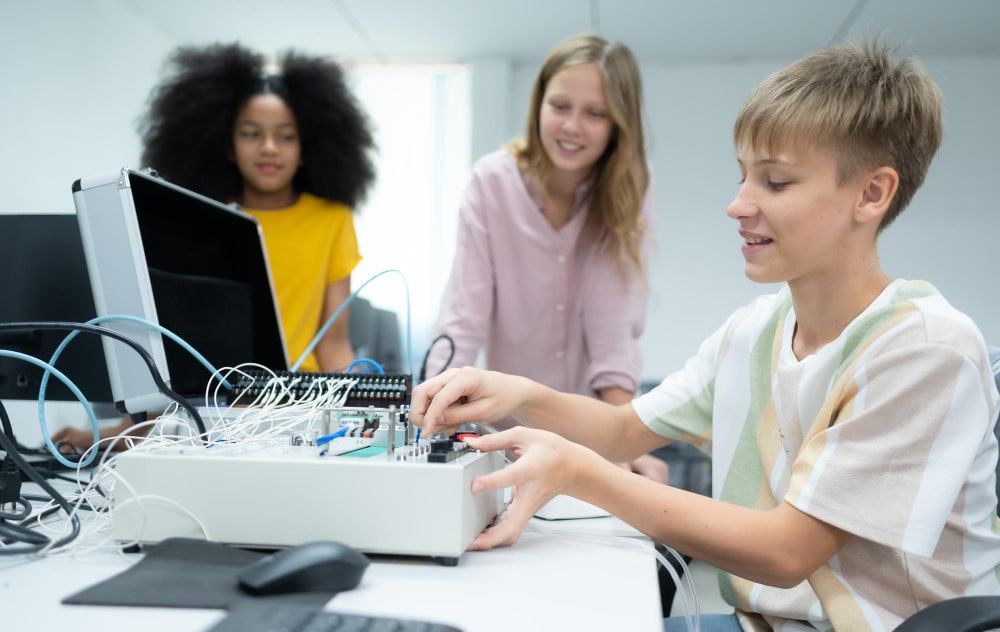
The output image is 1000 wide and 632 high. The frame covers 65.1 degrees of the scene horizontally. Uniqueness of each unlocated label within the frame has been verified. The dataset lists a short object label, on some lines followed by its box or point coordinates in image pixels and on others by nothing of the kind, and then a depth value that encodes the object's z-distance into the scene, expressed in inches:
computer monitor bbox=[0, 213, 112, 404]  46.9
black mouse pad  21.0
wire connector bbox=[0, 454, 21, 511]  31.5
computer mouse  21.2
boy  28.8
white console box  24.7
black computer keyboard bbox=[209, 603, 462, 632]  18.7
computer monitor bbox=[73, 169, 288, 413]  35.9
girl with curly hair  67.4
